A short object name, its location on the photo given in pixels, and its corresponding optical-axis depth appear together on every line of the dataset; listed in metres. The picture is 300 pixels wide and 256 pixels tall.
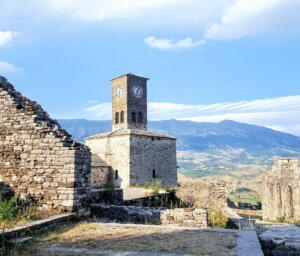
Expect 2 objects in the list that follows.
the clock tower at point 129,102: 44.59
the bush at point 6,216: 8.04
